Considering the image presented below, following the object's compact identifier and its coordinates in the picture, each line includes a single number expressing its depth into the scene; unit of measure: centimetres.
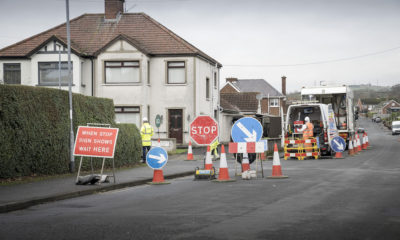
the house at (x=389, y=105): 18729
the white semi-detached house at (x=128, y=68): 3888
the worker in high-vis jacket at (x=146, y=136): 2375
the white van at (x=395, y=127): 7700
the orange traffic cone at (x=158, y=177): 1557
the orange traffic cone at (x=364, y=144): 3719
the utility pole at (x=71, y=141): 1804
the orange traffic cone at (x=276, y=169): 1581
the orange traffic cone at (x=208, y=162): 1629
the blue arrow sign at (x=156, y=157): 1511
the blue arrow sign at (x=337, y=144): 2647
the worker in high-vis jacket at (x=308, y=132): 2642
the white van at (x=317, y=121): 2770
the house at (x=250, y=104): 4609
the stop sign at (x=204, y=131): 1691
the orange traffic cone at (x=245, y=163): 1666
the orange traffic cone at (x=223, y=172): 1541
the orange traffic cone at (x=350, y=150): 2871
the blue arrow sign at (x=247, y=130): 1627
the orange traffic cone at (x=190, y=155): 2729
